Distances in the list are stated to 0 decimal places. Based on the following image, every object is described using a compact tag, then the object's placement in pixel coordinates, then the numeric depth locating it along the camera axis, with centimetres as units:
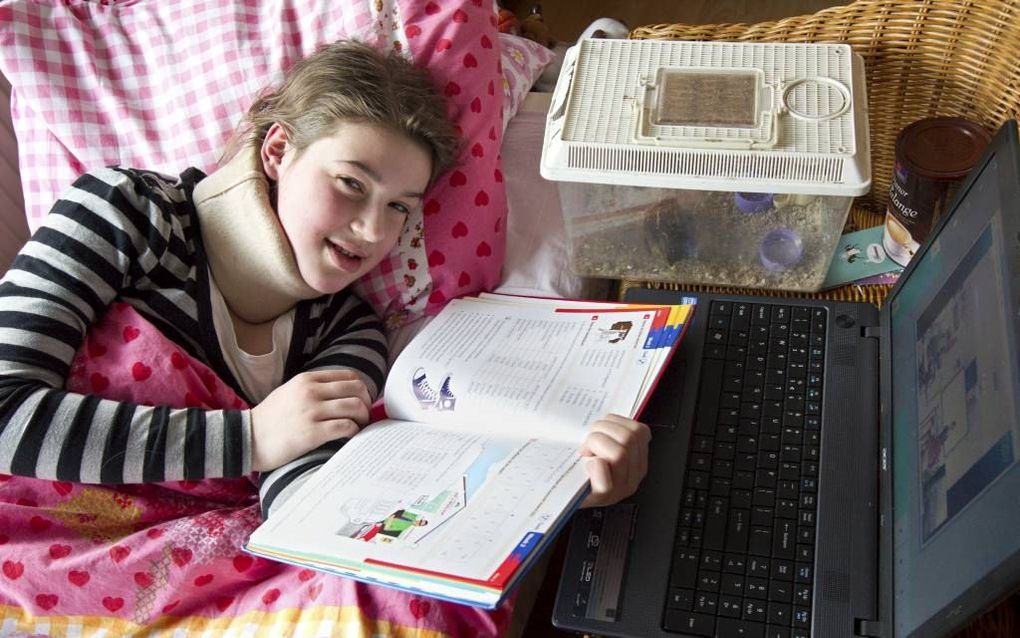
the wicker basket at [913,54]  85
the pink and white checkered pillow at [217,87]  106
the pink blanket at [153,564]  76
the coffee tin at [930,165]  84
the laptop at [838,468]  56
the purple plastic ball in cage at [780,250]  94
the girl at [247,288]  84
